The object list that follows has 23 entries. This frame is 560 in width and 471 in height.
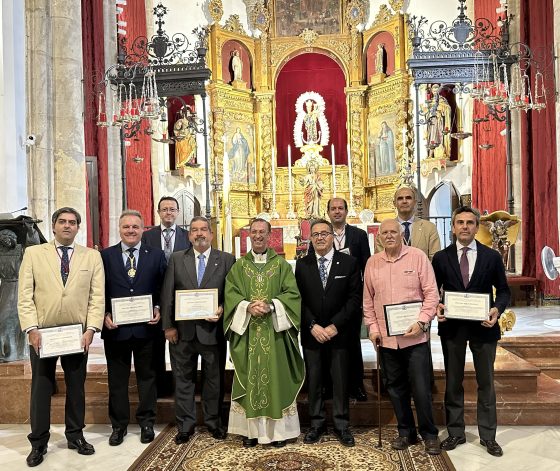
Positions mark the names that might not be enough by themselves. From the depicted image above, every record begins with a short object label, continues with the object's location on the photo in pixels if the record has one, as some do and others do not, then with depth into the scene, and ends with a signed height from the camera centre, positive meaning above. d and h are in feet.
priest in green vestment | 13.38 -2.40
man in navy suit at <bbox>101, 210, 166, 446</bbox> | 13.75 -2.10
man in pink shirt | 12.76 -1.97
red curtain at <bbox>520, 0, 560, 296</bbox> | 29.60 +2.89
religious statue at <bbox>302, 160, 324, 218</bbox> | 39.17 +2.30
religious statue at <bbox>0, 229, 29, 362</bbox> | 16.62 -1.54
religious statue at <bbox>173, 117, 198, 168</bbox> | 40.65 +6.01
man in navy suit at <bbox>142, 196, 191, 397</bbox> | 15.58 -0.07
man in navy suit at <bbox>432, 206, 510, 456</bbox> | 12.89 -2.13
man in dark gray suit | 13.83 -2.24
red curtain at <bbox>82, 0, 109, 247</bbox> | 34.24 +7.89
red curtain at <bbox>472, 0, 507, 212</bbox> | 36.47 +3.59
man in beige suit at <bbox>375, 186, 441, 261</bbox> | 14.65 -0.02
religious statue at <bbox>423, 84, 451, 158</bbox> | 37.50 +6.26
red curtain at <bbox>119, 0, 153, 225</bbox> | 39.45 +4.33
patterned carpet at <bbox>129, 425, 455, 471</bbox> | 12.42 -4.69
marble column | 25.32 +5.42
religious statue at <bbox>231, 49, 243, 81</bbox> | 43.50 +11.83
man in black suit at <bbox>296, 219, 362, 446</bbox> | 13.57 -1.88
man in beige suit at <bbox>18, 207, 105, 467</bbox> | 12.86 -1.42
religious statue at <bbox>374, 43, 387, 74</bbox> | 42.50 +11.64
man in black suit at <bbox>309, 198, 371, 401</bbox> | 15.17 -0.42
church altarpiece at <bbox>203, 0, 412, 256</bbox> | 42.16 +8.55
